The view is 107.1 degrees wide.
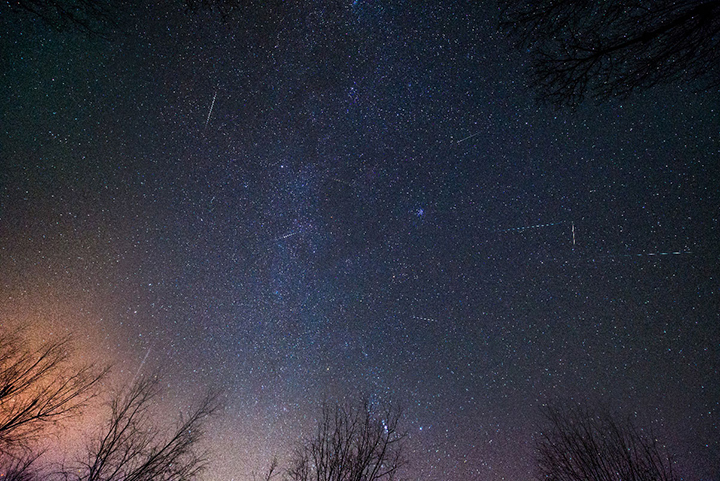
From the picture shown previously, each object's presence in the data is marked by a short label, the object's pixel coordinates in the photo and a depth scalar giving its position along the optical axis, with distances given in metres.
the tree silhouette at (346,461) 7.98
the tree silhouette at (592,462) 7.43
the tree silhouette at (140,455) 7.27
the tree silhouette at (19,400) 6.66
